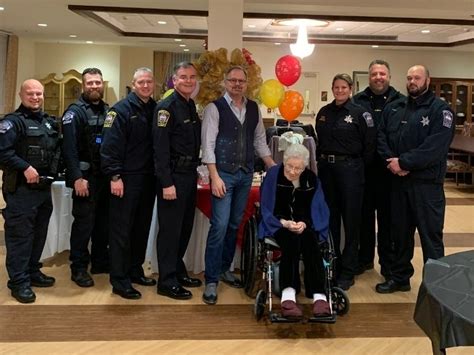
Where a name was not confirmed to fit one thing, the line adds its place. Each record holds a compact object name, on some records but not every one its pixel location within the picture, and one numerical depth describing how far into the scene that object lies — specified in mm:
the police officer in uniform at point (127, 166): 3217
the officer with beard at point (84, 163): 3410
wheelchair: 2955
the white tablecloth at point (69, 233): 3906
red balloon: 4570
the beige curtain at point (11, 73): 10281
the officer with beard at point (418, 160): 3326
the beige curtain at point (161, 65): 12336
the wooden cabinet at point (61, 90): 11492
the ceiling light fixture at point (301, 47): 7481
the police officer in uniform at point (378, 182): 3756
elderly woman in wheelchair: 2982
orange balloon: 4398
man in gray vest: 3301
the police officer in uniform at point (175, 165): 3178
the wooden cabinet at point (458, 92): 11359
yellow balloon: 4195
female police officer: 3545
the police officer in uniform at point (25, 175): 3168
